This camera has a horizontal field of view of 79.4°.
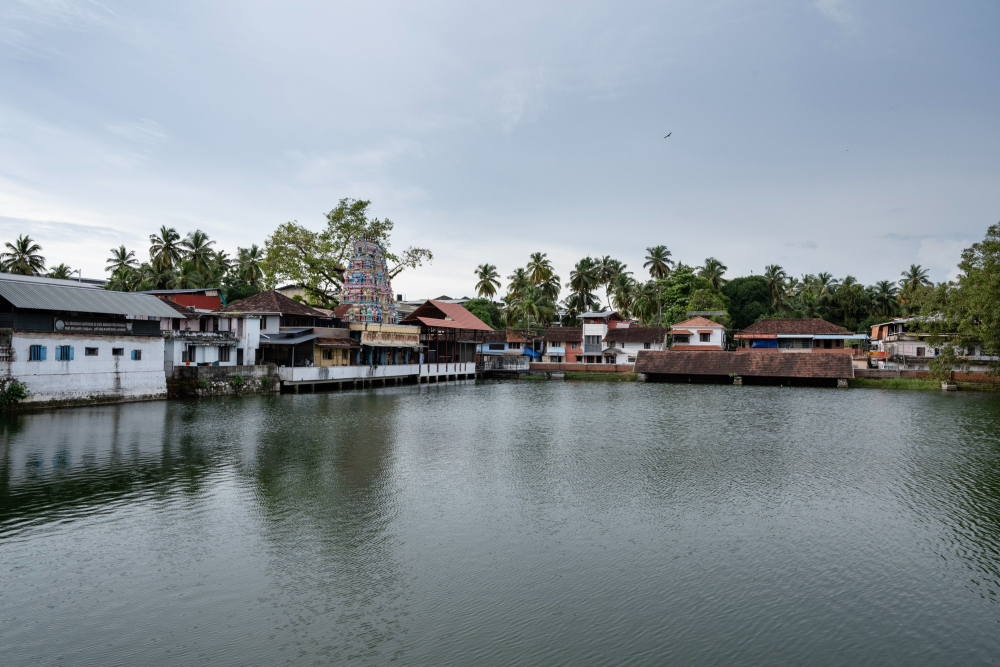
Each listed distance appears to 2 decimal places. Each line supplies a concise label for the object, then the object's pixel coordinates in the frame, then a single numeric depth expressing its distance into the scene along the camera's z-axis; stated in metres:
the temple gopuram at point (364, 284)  54.19
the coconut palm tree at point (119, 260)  65.31
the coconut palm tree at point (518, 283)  85.00
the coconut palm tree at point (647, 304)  74.25
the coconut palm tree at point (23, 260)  57.44
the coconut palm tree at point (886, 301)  82.88
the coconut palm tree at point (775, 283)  80.06
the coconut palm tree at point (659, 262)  79.19
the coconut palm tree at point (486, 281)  86.00
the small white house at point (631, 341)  66.25
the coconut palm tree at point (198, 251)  64.69
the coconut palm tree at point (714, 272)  78.81
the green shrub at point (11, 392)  29.88
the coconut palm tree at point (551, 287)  81.56
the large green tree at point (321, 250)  53.00
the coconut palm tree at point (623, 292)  79.56
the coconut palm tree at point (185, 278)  60.31
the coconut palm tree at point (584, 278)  80.69
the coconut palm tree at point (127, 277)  60.62
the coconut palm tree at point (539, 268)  82.44
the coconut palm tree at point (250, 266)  73.19
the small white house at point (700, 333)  65.75
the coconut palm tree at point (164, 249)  62.84
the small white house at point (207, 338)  41.16
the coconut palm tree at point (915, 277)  80.75
